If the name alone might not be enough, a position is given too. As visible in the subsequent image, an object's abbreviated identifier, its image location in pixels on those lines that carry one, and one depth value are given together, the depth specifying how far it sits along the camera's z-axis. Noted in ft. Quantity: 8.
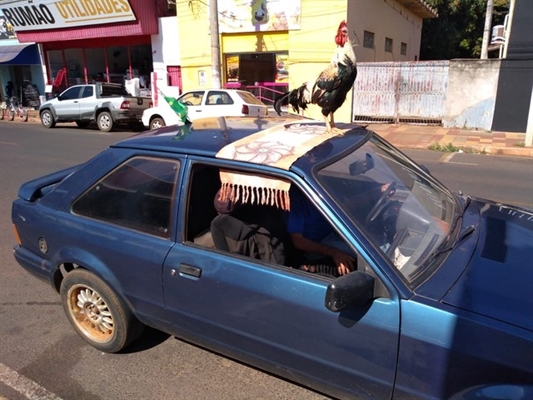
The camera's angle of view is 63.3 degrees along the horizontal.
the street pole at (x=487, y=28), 66.64
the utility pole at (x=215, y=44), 47.19
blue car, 6.03
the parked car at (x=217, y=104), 40.98
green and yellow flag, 10.18
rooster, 11.30
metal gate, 47.73
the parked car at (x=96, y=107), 48.98
